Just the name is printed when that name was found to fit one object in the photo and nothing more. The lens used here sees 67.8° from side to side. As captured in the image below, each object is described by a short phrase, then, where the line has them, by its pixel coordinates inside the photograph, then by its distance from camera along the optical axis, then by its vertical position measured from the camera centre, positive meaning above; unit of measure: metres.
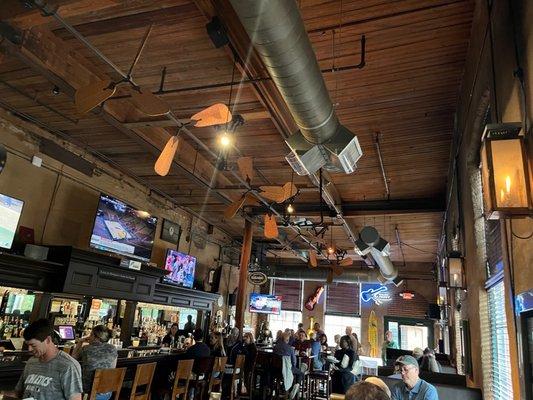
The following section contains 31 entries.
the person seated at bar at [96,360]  4.15 -0.49
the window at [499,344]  2.96 +0.04
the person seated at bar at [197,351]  6.23 -0.45
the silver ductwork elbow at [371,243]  7.48 +1.73
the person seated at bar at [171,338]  8.35 -0.41
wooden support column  9.89 +1.34
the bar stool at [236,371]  7.00 -0.79
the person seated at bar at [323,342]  11.54 -0.24
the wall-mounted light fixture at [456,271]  4.52 +0.82
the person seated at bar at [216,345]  7.52 -0.39
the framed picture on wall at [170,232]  9.77 +2.09
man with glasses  3.48 -0.36
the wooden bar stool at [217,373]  6.25 -0.78
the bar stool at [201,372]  6.04 -0.74
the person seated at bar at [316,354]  9.16 -0.48
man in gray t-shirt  2.62 -0.41
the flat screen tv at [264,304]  15.67 +0.90
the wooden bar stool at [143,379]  4.45 -0.68
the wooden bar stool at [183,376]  5.32 -0.72
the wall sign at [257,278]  13.22 +1.57
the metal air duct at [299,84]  2.16 +1.61
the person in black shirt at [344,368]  7.46 -0.59
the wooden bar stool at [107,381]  3.72 -0.62
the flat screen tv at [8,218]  5.44 +1.14
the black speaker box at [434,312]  9.48 +0.73
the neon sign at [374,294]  16.06 +1.71
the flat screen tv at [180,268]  9.49 +1.23
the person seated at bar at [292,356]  7.65 -0.49
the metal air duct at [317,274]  15.47 +2.23
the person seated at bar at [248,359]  7.91 -0.62
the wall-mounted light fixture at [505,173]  1.78 +0.78
